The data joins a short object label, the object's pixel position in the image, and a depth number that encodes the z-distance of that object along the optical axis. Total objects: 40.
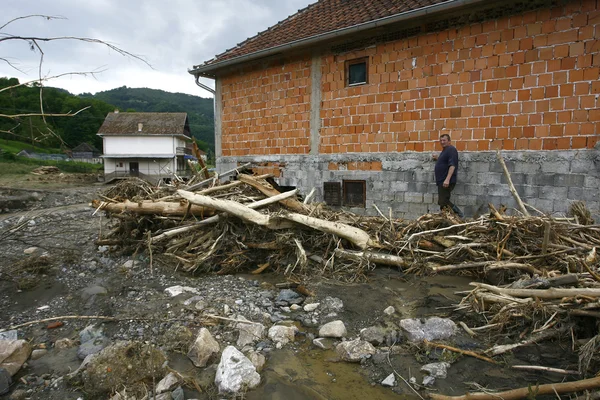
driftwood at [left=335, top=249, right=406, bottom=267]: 4.97
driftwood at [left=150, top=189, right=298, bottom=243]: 5.70
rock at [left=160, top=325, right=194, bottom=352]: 3.38
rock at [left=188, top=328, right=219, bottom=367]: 3.14
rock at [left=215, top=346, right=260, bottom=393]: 2.78
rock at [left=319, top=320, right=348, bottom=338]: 3.54
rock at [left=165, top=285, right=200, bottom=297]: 4.56
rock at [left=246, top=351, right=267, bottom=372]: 3.06
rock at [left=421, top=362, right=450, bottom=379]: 2.80
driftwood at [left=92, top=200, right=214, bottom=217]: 5.94
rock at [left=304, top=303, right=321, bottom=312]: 4.11
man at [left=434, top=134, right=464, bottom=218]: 6.06
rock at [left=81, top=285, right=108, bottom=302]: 4.79
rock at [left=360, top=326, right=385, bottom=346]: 3.36
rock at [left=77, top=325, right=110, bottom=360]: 3.41
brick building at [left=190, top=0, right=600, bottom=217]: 5.34
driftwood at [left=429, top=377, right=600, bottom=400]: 2.23
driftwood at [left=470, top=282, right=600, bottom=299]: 2.94
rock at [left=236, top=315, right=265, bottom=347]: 3.45
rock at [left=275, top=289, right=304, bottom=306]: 4.33
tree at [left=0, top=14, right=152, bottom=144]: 1.99
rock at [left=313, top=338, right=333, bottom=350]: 3.39
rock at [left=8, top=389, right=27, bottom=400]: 2.86
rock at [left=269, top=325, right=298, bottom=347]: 3.50
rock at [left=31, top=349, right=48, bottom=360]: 3.44
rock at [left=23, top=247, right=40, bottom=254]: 6.67
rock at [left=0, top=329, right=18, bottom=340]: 3.71
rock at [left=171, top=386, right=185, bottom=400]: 2.72
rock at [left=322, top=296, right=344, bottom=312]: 4.04
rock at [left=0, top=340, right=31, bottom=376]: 3.15
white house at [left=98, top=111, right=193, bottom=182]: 36.59
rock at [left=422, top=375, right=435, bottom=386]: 2.72
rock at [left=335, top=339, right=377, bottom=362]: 3.14
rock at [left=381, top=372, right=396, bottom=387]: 2.78
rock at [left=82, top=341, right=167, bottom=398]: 2.82
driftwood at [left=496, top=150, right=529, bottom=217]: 5.30
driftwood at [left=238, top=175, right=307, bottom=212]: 5.93
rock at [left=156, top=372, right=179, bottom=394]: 2.83
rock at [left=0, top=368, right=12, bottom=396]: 2.96
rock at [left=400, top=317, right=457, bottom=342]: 3.29
